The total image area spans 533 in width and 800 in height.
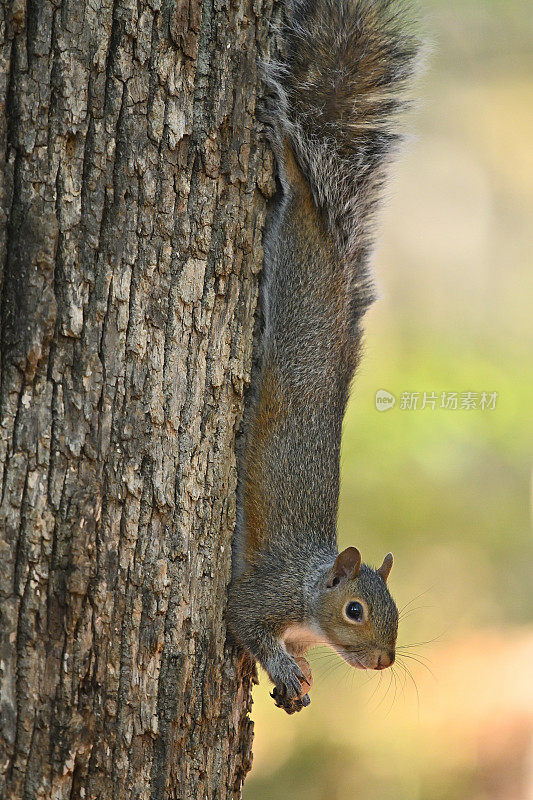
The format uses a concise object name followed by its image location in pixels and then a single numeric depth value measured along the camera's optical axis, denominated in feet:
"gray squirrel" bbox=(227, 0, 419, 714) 16.61
